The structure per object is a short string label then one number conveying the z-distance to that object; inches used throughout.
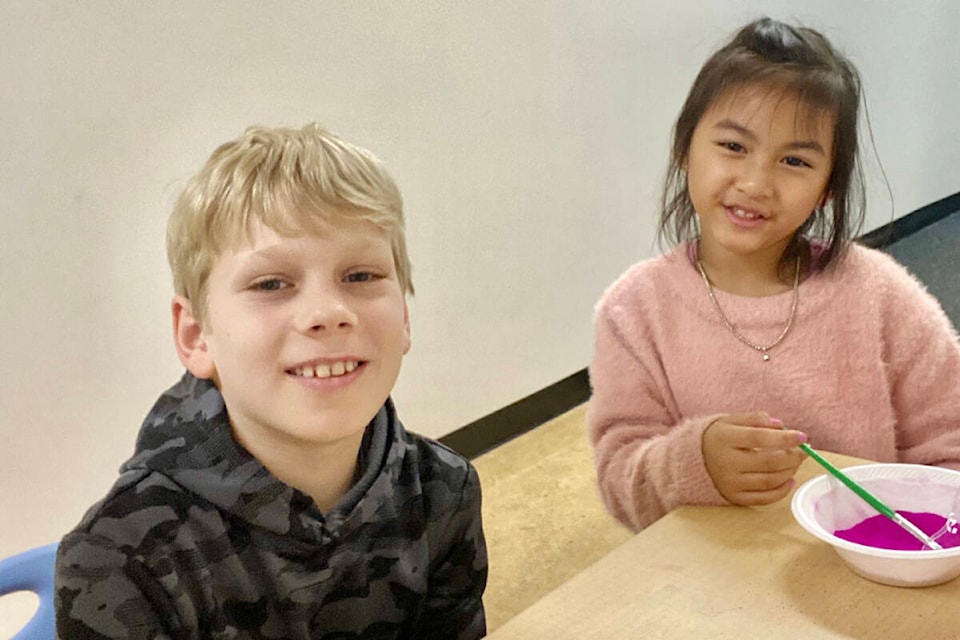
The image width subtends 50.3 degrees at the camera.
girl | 49.5
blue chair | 45.4
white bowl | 35.7
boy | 33.8
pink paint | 35.0
